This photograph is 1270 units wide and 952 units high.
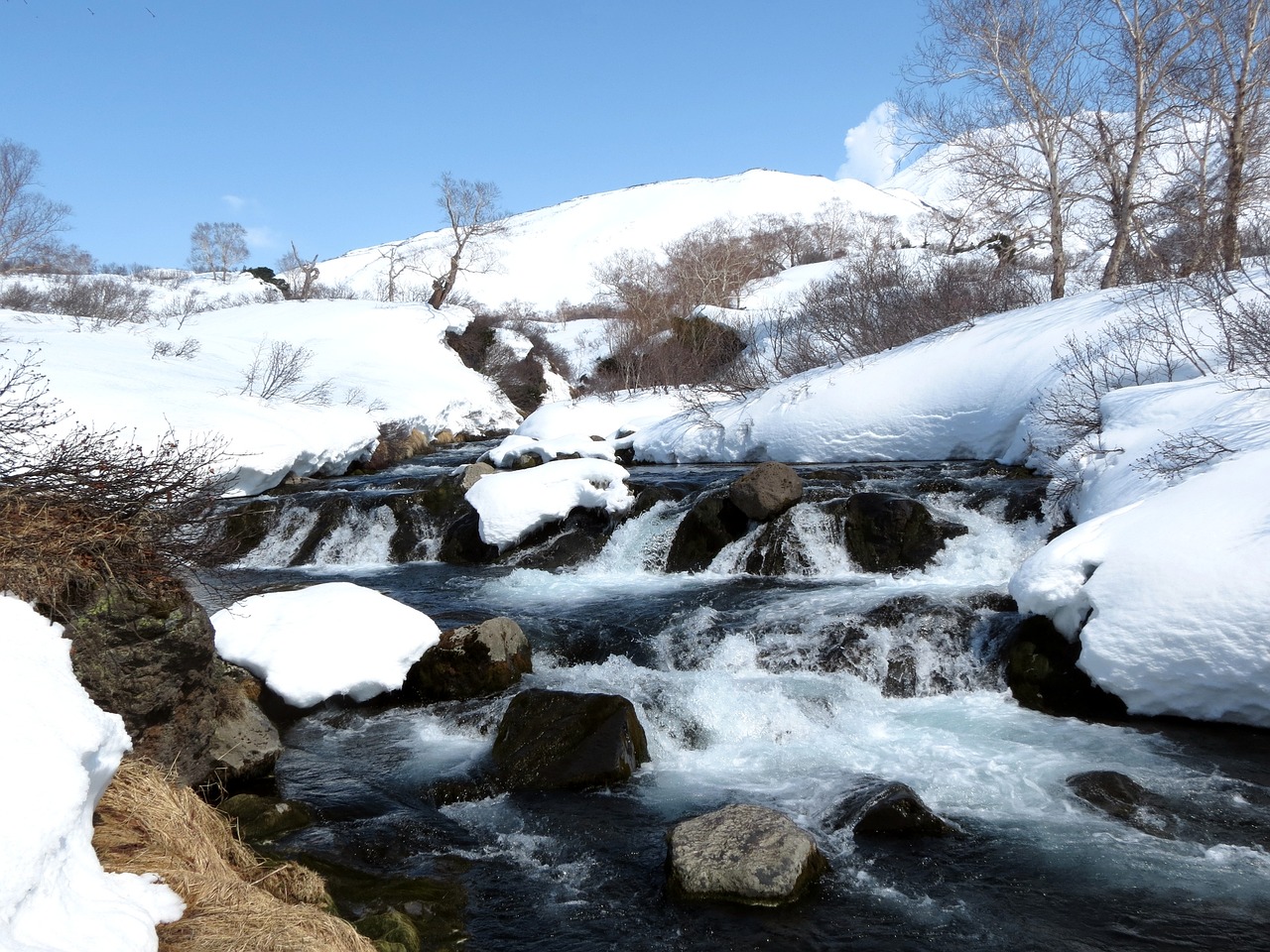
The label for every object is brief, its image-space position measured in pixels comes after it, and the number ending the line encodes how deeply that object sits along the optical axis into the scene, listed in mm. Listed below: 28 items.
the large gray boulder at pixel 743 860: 4148
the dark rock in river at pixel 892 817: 4770
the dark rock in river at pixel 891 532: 9523
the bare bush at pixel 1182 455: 7656
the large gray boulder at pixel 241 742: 5301
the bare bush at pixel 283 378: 18797
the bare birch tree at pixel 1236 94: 13906
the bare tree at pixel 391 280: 35094
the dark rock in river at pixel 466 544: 11531
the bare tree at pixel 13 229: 26859
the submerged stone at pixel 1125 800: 4750
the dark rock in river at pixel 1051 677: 6281
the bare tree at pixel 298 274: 35738
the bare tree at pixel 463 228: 33712
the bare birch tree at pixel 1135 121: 15344
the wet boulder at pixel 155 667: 4426
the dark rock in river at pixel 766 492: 10406
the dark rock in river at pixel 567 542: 11172
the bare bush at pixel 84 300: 23859
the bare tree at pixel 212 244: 53156
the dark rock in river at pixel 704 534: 10594
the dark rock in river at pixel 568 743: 5531
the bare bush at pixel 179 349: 19658
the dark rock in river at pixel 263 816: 4761
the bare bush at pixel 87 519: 3988
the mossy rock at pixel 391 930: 3545
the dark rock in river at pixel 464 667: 6906
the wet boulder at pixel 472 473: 13405
